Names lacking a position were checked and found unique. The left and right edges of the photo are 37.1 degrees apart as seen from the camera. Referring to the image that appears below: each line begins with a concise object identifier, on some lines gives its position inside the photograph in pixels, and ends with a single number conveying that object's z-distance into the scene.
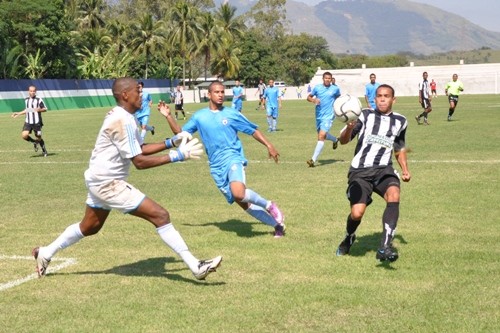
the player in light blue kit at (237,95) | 37.41
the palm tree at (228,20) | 102.00
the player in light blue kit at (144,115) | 26.29
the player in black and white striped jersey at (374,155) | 8.13
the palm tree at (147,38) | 92.44
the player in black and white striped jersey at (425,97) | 32.56
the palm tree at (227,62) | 98.12
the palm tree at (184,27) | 93.12
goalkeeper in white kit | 7.18
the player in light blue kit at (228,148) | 9.66
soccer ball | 8.43
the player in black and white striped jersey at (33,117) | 22.20
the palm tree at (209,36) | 94.94
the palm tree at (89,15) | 93.88
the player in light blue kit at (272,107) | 30.81
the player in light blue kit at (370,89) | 29.42
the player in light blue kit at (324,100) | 18.89
